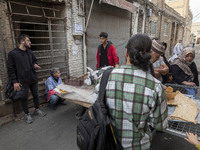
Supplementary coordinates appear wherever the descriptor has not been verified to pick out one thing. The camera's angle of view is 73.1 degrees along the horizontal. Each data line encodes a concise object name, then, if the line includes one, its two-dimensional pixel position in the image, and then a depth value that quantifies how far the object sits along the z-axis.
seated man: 3.70
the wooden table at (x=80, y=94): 2.45
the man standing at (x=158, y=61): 2.02
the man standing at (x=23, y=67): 2.87
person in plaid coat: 1.06
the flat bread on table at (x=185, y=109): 1.67
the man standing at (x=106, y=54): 3.80
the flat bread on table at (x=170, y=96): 1.97
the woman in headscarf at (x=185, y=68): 2.84
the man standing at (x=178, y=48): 9.20
